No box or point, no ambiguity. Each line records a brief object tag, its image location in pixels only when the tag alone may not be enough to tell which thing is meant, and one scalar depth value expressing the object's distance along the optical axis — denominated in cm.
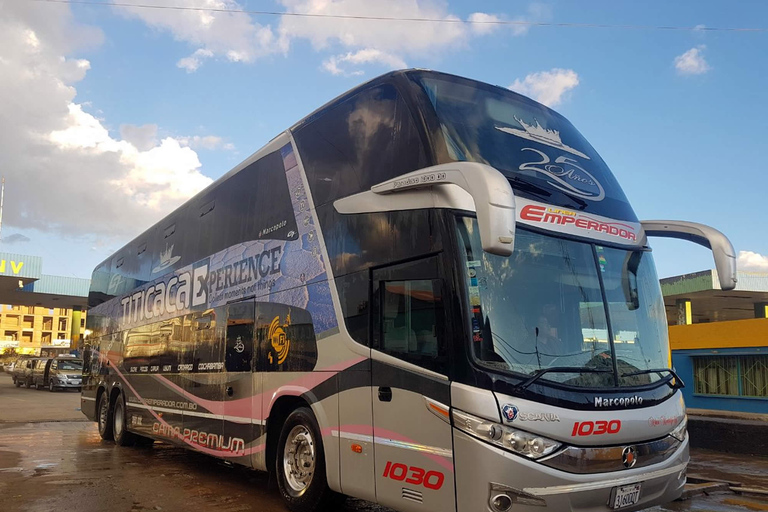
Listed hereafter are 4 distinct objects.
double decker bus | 474
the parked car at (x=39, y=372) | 3585
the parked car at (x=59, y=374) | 3416
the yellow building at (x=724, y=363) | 1549
